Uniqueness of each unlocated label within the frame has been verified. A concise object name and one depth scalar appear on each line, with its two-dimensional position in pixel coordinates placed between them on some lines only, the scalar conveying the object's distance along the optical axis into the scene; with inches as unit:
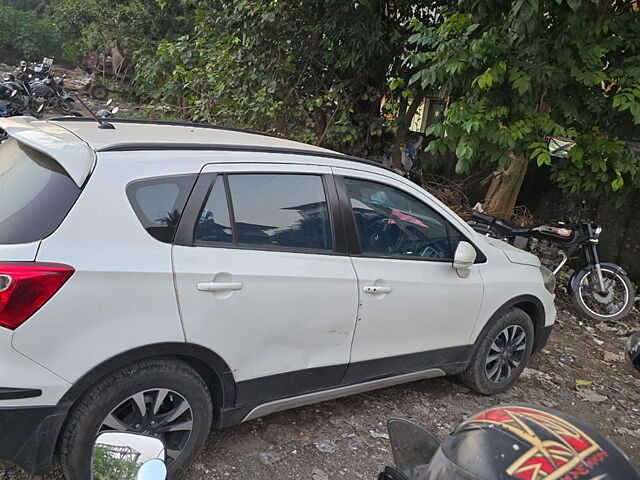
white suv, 84.1
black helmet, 45.7
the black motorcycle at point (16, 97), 466.1
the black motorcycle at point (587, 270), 237.3
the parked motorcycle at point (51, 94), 506.9
